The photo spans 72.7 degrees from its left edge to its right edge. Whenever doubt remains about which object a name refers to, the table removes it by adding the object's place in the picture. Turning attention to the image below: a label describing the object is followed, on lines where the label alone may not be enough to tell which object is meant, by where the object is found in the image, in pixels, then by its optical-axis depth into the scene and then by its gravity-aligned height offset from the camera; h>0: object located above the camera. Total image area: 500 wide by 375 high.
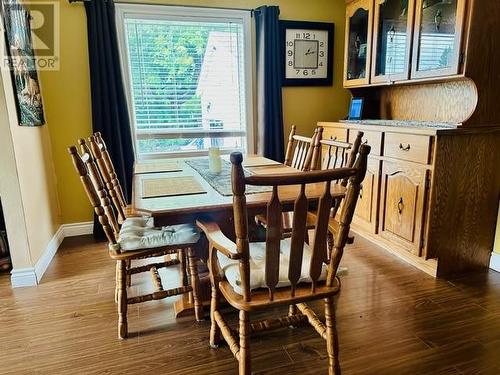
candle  2.09 -0.28
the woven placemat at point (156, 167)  2.25 -0.36
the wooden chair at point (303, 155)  2.09 -0.29
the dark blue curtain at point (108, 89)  2.76 +0.21
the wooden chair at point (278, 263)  1.05 -0.57
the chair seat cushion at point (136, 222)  1.93 -0.62
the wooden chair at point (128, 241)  1.59 -0.63
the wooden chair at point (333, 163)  1.53 -0.32
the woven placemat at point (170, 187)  1.67 -0.38
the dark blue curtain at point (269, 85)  3.16 +0.25
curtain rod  2.76 +0.94
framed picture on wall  2.25 +0.37
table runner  1.71 -0.37
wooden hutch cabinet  2.12 -0.19
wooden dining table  1.45 -0.39
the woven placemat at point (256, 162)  2.35 -0.35
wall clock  3.34 +0.57
